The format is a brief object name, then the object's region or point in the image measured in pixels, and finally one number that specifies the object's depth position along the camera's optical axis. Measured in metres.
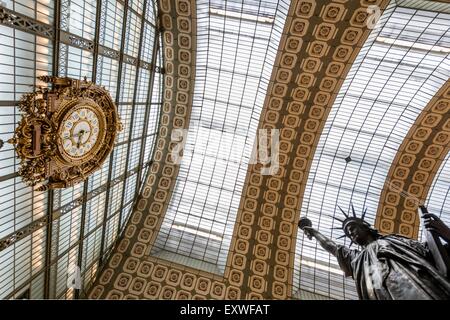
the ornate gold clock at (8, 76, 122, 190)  11.33
